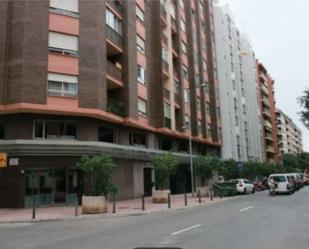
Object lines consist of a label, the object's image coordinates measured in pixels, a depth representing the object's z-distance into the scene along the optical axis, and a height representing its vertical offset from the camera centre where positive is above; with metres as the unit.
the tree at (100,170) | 22.77 +0.91
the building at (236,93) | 63.81 +15.73
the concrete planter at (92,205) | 21.64 -0.96
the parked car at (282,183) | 37.00 -0.05
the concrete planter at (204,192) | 37.62 -0.71
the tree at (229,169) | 45.71 +1.66
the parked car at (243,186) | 39.25 -0.27
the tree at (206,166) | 38.72 +1.70
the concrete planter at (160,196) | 28.69 -0.76
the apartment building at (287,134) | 137.75 +18.38
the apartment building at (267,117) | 95.16 +15.96
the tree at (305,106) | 25.83 +4.72
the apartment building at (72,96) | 26.48 +6.45
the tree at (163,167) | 29.41 +1.27
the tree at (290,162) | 102.89 +5.28
